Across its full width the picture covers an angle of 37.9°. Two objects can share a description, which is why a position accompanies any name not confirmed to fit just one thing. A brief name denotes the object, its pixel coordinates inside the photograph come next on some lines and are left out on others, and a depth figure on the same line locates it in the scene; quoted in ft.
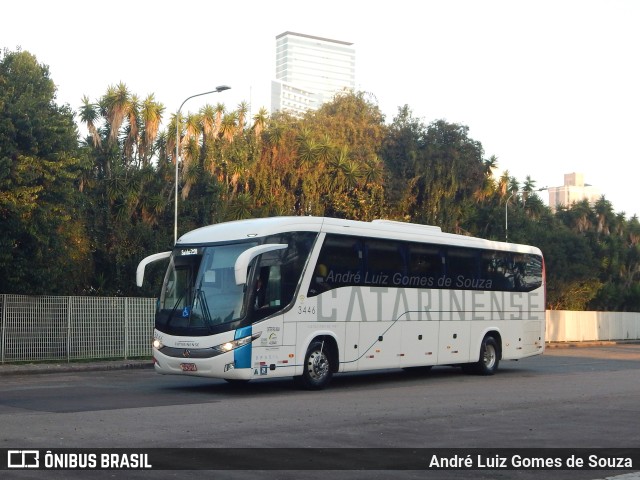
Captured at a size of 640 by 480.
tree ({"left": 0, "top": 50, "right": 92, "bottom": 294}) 82.43
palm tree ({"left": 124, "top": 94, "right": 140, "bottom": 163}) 125.70
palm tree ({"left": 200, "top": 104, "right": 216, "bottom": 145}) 137.80
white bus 55.62
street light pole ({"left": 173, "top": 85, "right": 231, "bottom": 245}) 98.48
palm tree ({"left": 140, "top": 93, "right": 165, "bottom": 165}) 126.41
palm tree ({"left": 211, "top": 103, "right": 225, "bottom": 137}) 139.13
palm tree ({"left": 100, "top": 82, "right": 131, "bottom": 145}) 124.26
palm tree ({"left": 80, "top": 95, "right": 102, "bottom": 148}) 122.72
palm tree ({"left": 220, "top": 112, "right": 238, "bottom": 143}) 139.85
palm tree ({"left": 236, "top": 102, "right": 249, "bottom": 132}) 145.28
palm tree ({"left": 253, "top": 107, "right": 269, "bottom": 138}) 146.51
